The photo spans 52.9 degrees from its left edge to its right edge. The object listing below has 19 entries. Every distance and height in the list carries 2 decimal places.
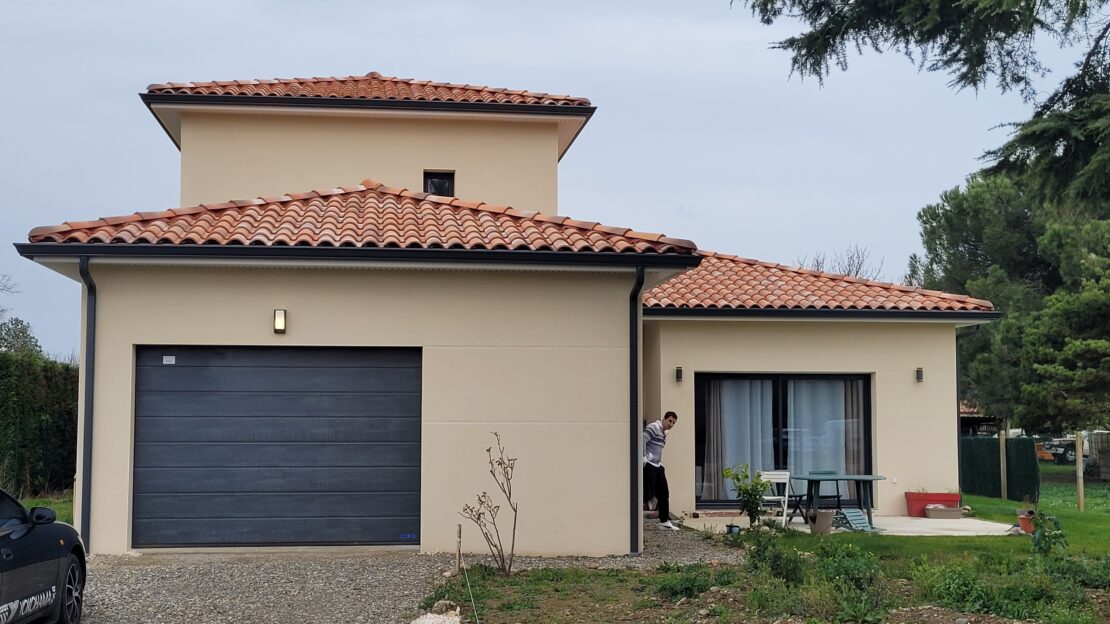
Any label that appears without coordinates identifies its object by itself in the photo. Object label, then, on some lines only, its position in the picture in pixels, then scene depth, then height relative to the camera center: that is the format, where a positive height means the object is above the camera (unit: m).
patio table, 15.12 -1.25
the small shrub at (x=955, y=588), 8.49 -1.52
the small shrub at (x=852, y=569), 9.02 -1.45
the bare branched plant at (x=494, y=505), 11.87 -1.16
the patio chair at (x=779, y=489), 15.95 -1.41
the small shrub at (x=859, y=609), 7.90 -1.53
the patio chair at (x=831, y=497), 17.19 -1.59
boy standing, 15.45 -0.96
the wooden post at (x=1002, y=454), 23.75 -1.23
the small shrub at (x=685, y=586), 9.44 -1.60
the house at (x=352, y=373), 12.00 +0.28
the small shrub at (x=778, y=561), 9.71 -1.46
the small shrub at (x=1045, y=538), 10.18 -1.29
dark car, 7.52 -1.21
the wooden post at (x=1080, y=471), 20.67 -1.39
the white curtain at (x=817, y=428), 17.92 -0.49
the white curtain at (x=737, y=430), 17.73 -0.51
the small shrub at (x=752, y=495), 15.12 -1.32
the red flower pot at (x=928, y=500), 17.52 -1.62
